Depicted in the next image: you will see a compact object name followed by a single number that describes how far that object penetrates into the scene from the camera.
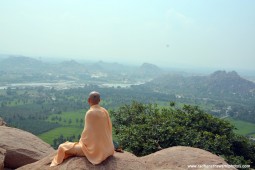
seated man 7.19
